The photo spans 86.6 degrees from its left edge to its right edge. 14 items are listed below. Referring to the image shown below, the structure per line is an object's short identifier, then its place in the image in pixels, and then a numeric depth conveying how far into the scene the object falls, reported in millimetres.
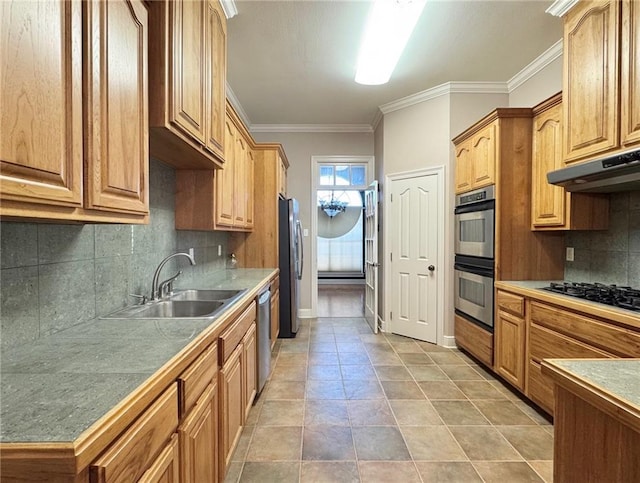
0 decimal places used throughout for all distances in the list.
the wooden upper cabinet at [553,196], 2510
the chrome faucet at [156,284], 2015
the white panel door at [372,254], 4512
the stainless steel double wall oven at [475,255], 3059
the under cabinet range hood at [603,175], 1794
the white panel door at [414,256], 3971
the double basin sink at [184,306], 1727
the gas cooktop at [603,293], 1913
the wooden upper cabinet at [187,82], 1410
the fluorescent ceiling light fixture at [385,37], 2400
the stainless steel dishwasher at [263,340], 2589
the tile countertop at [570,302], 1754
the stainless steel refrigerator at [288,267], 4141
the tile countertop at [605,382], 774
